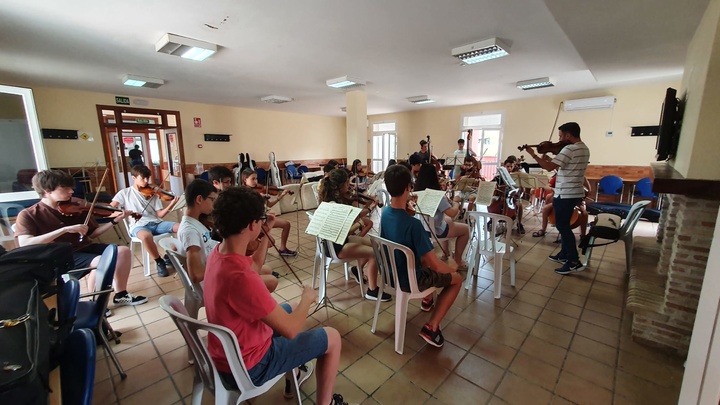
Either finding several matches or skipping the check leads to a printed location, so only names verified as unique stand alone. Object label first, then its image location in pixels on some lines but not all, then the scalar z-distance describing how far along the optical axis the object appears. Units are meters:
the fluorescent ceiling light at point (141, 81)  4.63
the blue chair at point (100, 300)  1.52
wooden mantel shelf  1.51
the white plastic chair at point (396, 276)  1.73
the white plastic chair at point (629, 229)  2.78
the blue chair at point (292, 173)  8.73
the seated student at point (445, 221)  2.83
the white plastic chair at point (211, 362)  0.95
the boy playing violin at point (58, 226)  1.99
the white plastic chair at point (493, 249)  2.47
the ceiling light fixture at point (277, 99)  6.48
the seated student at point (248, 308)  1.00
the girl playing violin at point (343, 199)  2.46
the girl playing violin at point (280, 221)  3.37
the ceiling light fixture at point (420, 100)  6.64
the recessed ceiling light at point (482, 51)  3.11
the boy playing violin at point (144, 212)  2.86
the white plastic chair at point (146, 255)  2.92
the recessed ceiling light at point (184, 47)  2.98
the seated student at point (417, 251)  1.71
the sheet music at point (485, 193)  3.08
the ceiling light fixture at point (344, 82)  4.71
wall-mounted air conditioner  5.79
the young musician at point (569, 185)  2.86
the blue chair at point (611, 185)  5.49
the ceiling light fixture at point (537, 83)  4.87
